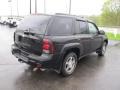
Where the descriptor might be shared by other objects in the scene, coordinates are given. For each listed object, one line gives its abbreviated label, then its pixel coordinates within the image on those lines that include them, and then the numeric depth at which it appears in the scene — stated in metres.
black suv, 2.52
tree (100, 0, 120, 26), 17.31
